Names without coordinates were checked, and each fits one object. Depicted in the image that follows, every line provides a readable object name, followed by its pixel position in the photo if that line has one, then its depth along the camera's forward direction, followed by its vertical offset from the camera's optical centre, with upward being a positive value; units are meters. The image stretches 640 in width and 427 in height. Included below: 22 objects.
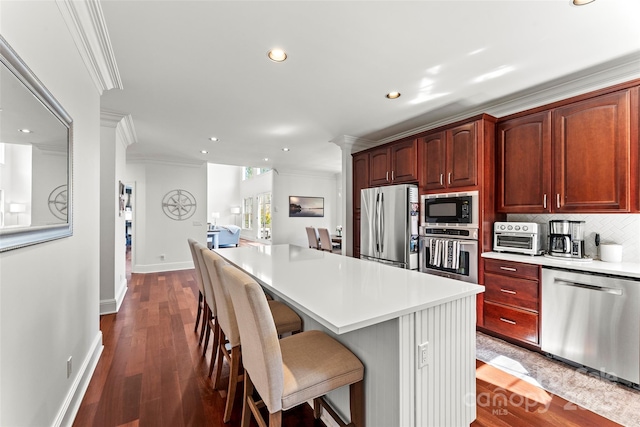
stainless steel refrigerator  3.43 -0.14
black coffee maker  2.48 -0.22
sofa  9.61 -0.73
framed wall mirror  0.95 +0.24
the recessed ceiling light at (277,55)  2.13 +1.27
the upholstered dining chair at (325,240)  6.10 -0.57
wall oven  2.90 -0.42
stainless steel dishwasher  1.96 -0.82
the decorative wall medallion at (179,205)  6.00 +0.23
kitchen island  1.17 -0.57
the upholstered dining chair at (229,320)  1.65 -0.69
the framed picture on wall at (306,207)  7.98 +0.25
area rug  1.76 -1.25
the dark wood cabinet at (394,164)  3.58 +0.72
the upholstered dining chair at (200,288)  2.47 -0.69
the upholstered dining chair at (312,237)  6.76 -0.56
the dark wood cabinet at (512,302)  2.46 -0.82
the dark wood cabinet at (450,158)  2.94 +0.65
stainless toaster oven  2.62 -0.23
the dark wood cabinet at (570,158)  2.21 +0.52
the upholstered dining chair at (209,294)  2.05 -0.61
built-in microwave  2.91 +0.07
